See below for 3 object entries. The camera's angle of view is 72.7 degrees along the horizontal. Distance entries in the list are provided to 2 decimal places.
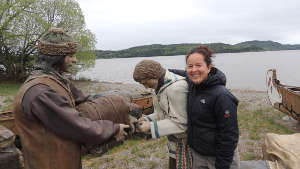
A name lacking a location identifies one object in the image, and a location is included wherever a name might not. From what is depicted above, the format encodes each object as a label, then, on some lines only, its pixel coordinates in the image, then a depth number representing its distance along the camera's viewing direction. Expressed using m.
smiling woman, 1.80
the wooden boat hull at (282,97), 6.27
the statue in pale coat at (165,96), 1.87
